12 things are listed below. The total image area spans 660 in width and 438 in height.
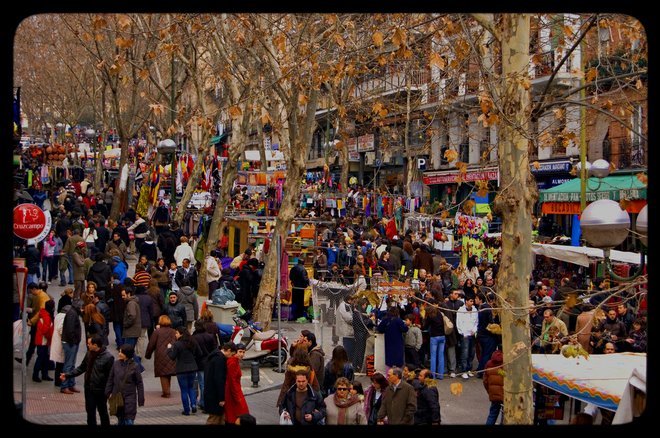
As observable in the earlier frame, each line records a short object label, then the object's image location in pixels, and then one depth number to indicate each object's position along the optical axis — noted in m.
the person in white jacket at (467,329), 14.62
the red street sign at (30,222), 11.95
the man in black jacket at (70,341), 12.55
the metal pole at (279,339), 14.11
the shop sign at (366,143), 46.12
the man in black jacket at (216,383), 10.34
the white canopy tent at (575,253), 16.60
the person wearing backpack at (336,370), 11.39
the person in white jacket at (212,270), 19.38
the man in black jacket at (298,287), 18.81
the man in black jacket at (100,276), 16.25
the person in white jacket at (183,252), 19.98
